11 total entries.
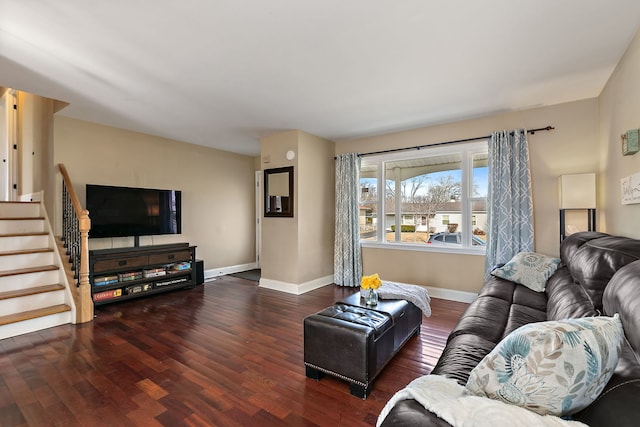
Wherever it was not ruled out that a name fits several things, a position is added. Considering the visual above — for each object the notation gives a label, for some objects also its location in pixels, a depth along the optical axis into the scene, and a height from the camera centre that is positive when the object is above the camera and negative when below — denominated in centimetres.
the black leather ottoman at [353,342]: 195 -90
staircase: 302 -68
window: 405 +24
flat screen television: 402 +6
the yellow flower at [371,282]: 253 -59
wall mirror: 461 +38
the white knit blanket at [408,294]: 269 -74
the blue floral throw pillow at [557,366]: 80 -43
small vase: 252 -73
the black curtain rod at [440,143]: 354 +102
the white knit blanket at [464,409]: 77 -57
